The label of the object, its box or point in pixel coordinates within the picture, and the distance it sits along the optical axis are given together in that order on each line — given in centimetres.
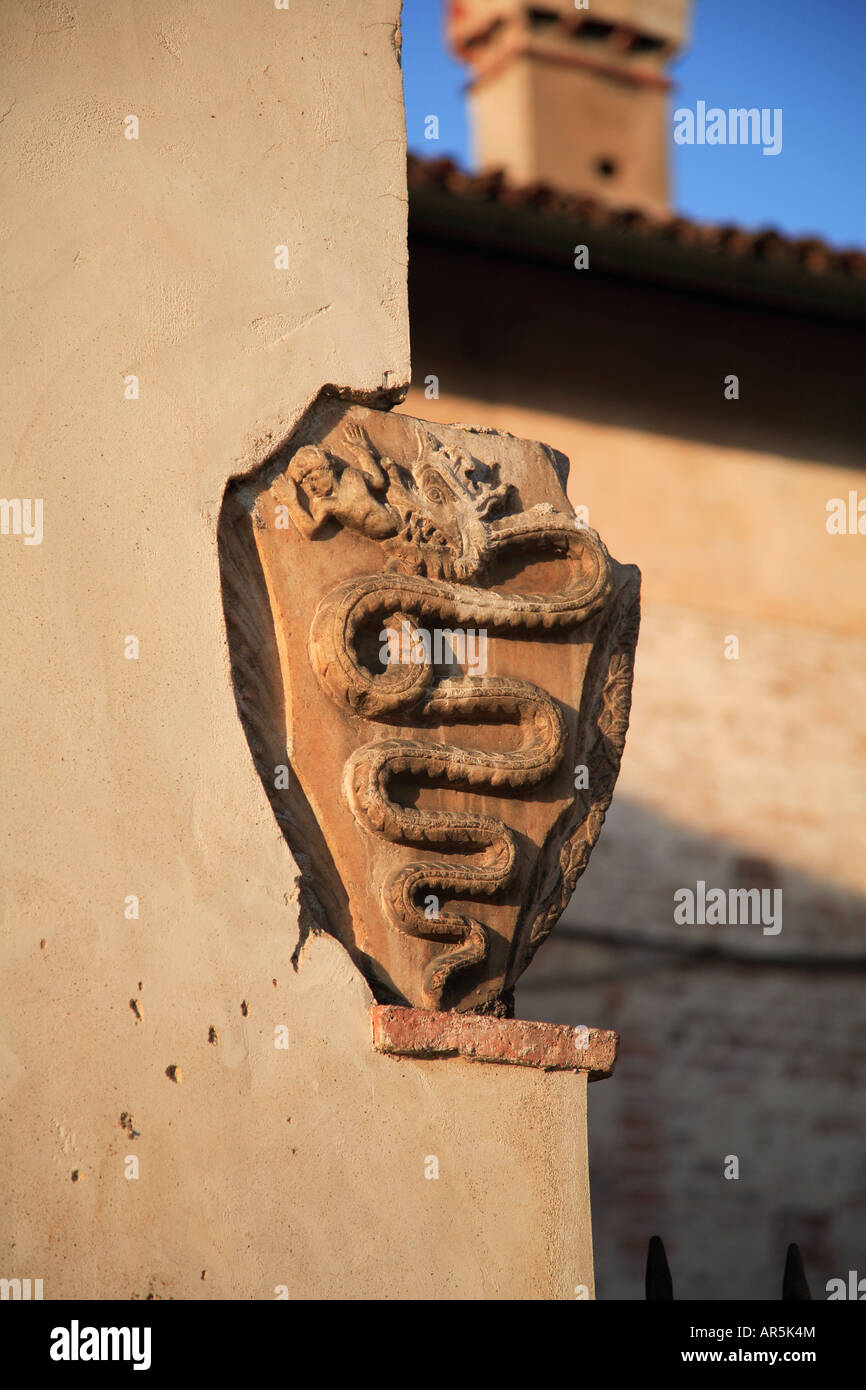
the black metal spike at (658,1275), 257
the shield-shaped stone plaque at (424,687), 229
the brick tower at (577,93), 1155
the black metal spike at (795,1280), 275
